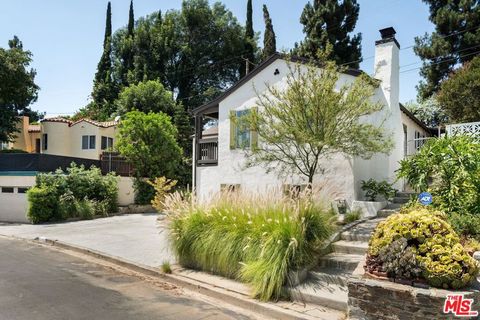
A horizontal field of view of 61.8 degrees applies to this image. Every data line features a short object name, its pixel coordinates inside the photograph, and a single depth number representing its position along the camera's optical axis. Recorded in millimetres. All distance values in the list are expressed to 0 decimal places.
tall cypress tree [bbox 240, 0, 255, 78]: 40812
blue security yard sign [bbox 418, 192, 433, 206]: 6805
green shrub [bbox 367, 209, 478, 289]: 4789
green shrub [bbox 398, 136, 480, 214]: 7742
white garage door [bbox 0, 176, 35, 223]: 19031
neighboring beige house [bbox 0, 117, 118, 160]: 31250
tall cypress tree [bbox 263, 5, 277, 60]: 34719
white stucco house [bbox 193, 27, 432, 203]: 12477
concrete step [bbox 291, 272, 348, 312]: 5836
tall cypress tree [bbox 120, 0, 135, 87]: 39719
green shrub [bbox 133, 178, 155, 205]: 22766
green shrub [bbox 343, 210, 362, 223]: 10119
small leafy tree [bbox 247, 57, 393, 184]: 9766
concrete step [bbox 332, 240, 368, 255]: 7648
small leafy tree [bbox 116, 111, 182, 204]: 22562
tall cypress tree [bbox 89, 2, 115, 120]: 39656
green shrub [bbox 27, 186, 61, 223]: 18016
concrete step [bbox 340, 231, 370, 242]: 8188
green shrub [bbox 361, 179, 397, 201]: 11617
